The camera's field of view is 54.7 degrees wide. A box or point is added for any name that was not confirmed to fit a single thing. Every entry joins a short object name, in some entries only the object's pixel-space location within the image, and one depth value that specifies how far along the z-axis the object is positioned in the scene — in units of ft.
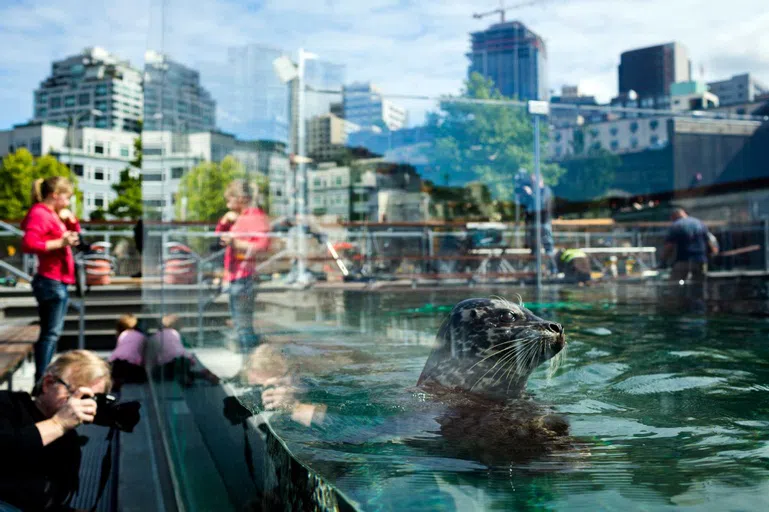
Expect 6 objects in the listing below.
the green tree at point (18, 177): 145.48
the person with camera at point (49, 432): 8.73
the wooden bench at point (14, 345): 14.11
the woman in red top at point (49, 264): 16.78
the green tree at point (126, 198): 139.85
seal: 4.90
